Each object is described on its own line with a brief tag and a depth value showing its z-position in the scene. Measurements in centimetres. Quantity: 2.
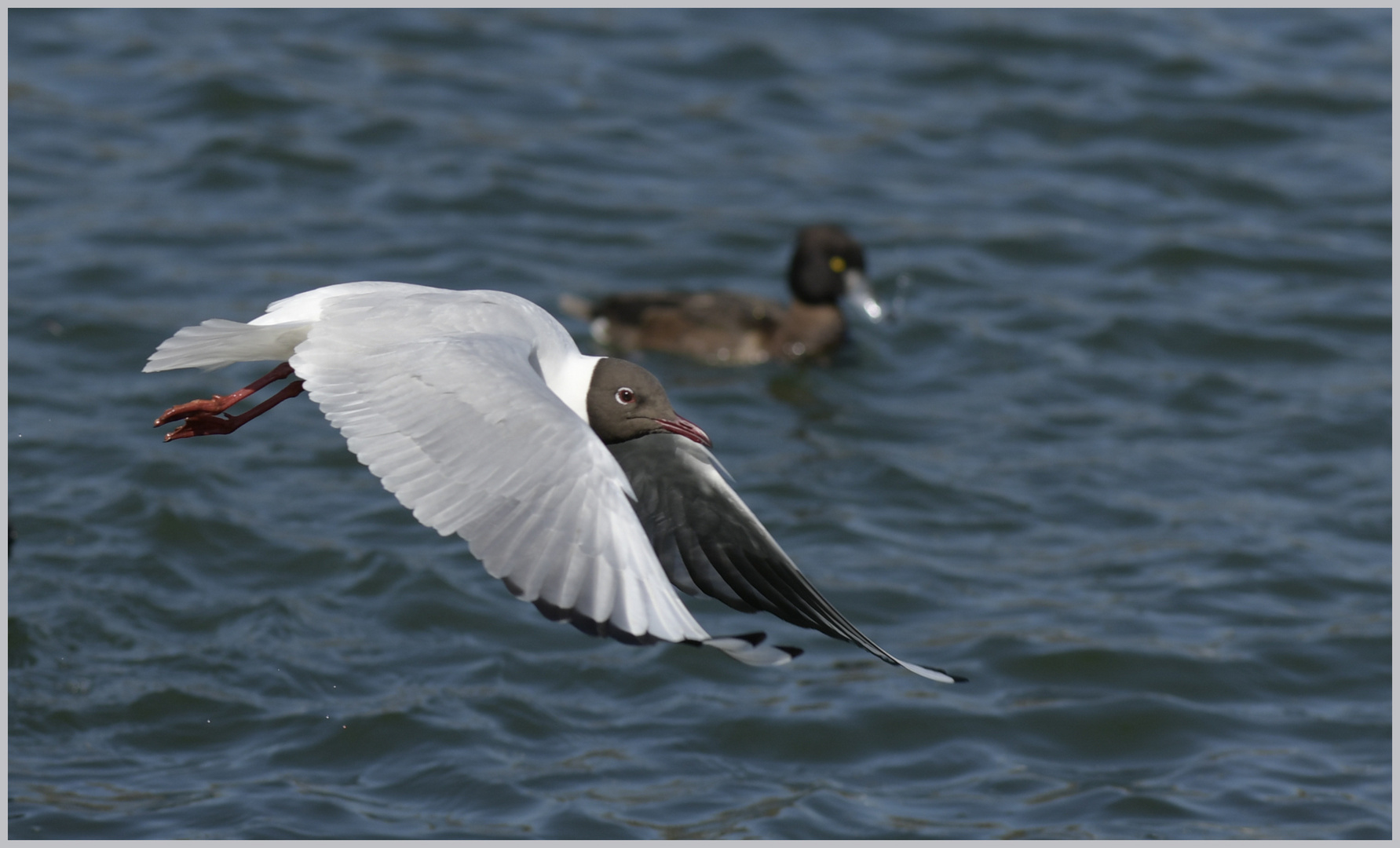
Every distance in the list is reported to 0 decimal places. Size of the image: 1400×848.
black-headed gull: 918
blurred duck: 2069
